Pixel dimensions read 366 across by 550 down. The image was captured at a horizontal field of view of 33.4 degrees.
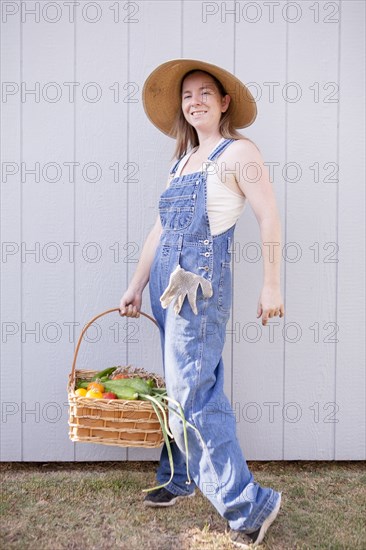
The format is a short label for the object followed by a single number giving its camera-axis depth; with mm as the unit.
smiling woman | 2105
